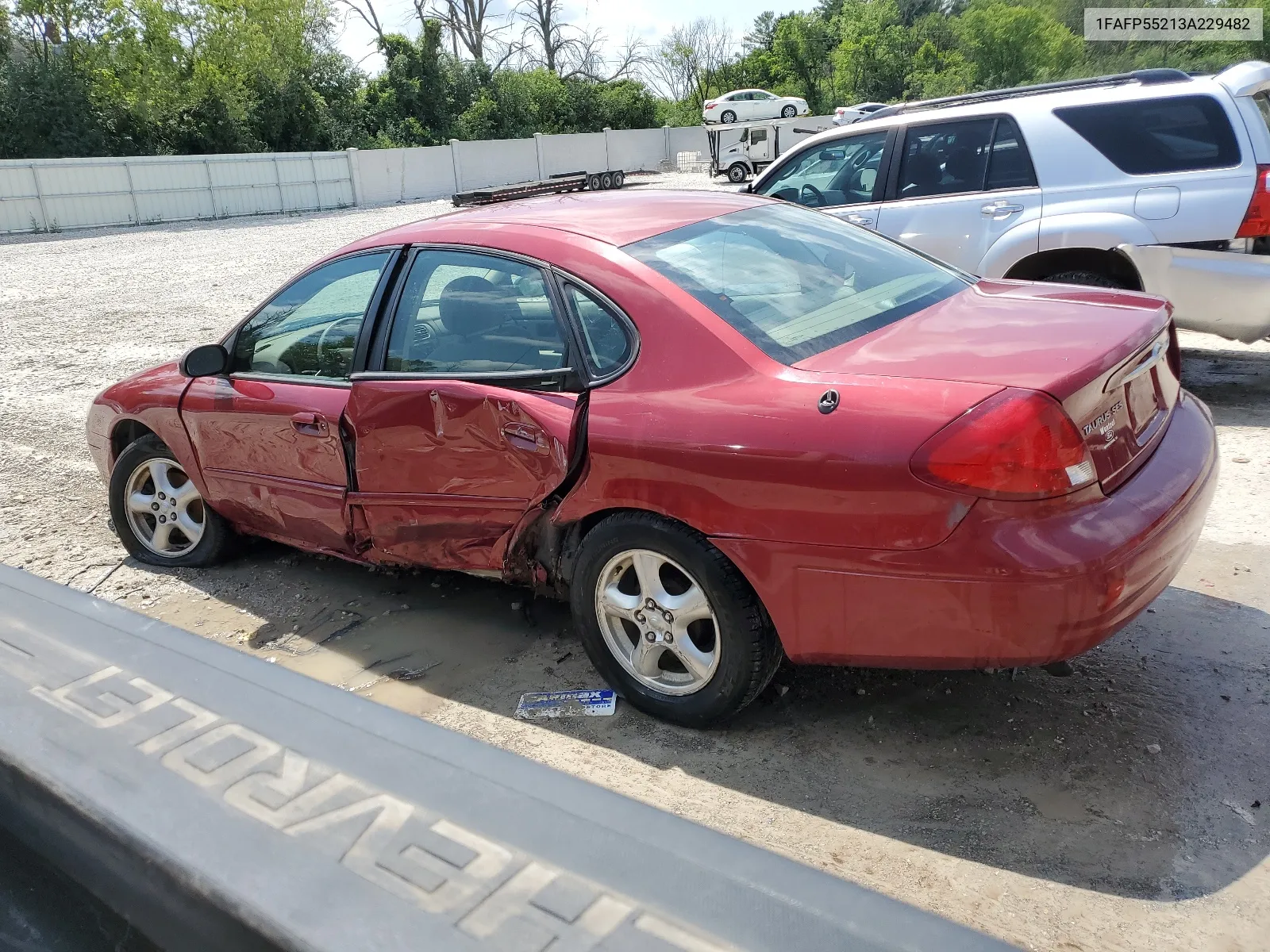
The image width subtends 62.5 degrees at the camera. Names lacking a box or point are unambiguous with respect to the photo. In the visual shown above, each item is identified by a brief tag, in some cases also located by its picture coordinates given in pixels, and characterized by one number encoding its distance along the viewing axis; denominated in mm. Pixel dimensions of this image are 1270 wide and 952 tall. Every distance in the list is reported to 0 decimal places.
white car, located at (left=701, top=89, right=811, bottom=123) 41812
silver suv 5949
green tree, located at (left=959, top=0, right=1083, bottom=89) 44094
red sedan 2697
